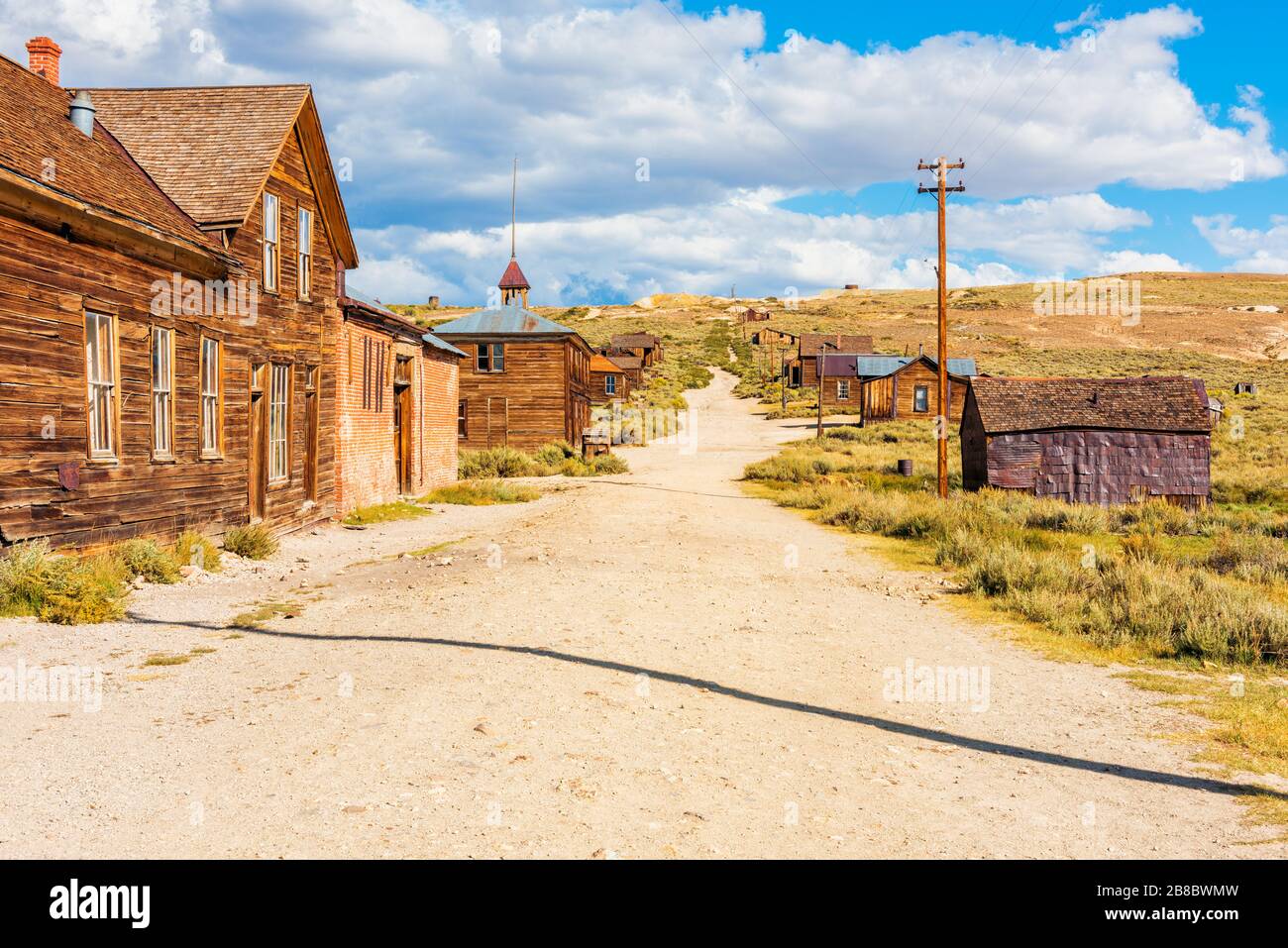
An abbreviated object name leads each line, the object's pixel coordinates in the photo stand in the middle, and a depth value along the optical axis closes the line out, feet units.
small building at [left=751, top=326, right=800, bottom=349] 336.90
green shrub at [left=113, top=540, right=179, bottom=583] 36.76
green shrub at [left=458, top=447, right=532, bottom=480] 102.27
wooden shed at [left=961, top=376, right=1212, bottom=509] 73.46
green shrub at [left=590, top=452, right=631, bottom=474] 106.42
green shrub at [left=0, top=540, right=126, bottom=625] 29.99
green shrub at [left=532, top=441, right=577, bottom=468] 110.63
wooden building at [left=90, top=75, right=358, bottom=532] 47.57
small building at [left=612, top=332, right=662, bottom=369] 280.31
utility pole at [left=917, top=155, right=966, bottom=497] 71.51
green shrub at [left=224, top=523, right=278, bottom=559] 44.88
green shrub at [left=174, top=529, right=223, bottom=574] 40.47
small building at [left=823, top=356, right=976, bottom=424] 169.27
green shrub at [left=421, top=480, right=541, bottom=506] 78.38
